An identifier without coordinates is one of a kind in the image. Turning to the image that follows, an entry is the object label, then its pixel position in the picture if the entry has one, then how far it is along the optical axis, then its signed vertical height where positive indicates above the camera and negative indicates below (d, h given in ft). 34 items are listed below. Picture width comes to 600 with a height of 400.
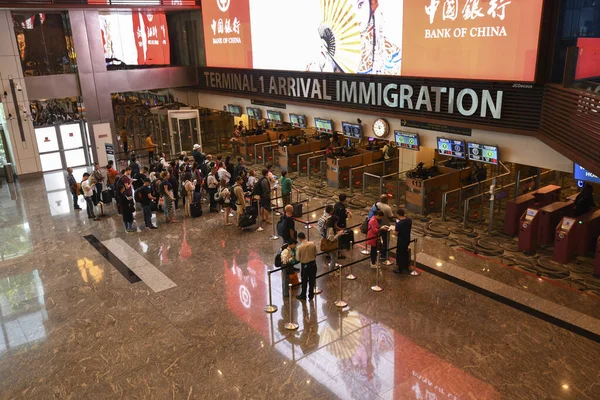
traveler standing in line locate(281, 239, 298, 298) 29.50 -12.31
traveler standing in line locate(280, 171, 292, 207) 45.98 -12.63
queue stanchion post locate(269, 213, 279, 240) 41.64 -15.46
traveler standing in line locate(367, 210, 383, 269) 33.94 -12.47
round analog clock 49.98 -8.17
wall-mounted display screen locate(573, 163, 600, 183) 35.04 -9.54
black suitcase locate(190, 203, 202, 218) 47.73 -14.95
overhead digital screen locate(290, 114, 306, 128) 60.85 -8.73
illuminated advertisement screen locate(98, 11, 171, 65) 73.72 +2.35
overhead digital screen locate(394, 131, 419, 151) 47.11 -9.03
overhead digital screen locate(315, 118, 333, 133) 56.75 -8.75
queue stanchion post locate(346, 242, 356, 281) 33.78 -15.44
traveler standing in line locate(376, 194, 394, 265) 35.42 -12.21
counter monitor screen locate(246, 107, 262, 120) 68.09 -8.57
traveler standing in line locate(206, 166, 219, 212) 48.70 -13.07
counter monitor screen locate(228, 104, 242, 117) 72.49 -8.62
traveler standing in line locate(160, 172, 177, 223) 44.86 -13.01
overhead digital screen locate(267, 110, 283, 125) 64.80 -8.65
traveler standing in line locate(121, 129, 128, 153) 78.95 -13.16
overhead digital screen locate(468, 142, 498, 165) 40.54 -9.04
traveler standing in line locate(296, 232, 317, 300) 28.68 -12.51
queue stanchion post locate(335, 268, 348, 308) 30.10 -15.30
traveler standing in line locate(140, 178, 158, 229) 42.93 -12.63
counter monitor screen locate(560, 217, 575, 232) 34.91 -12.78
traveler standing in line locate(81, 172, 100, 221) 46.73 -12.66
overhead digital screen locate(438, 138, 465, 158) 42.86 -8.97
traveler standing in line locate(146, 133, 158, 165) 69.10 -12.79
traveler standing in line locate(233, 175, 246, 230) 43.19 -12.64
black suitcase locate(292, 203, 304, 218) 45.75 -14.63
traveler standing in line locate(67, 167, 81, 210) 48.37 -12.38
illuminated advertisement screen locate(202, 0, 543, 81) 37.99 +0.90
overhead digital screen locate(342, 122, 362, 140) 53.26 -8.89
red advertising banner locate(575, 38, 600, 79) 31.71 -1.25
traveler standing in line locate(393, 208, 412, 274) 33.14 -13.09
